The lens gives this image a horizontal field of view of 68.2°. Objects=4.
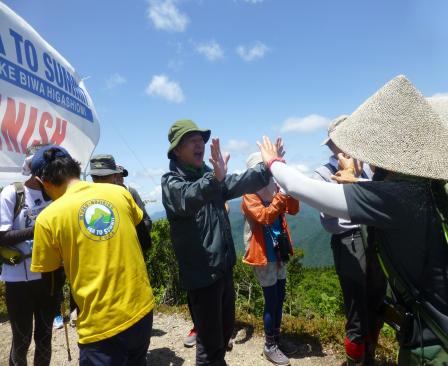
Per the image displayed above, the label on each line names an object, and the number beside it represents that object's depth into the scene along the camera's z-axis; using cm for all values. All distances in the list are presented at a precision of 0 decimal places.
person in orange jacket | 343
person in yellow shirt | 191
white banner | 295
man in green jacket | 249
